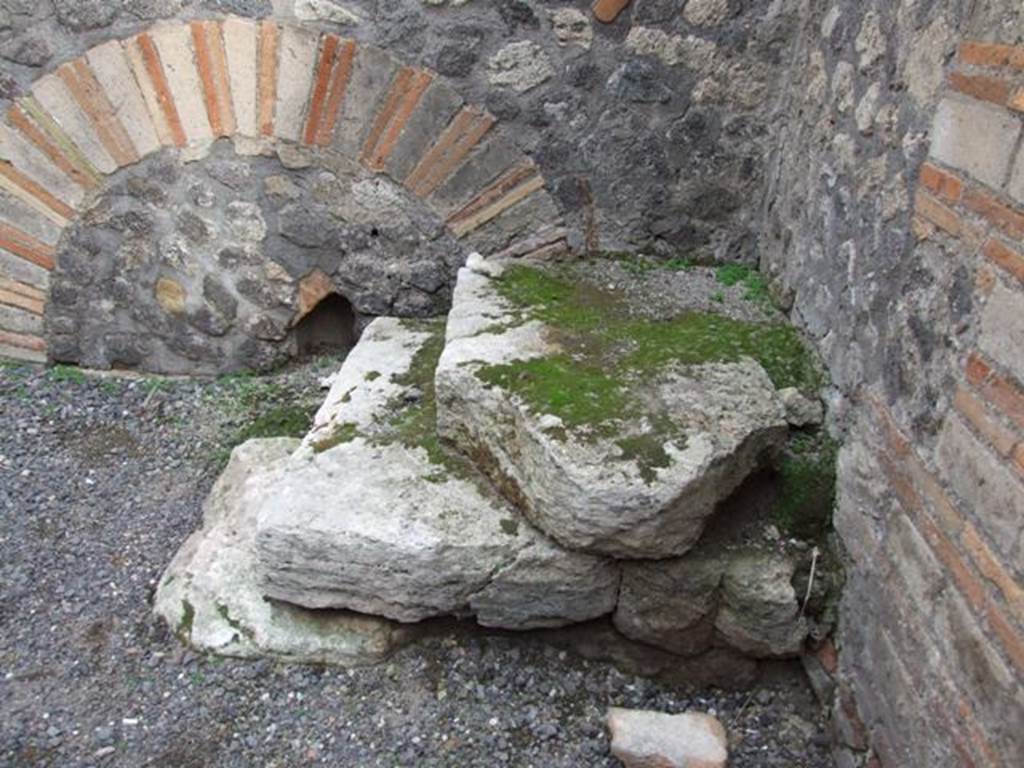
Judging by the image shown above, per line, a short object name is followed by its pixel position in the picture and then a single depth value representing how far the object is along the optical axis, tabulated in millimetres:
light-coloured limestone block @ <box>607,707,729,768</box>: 1999
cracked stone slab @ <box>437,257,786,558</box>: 2016
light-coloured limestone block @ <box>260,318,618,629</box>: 2152
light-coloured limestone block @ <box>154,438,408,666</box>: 2262
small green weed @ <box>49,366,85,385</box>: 3389
